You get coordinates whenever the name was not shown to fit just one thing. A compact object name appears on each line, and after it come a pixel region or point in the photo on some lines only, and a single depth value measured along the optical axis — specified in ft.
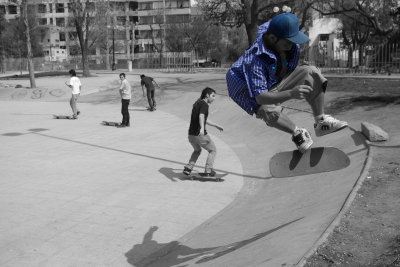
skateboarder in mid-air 14.26
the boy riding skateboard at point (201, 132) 31.71
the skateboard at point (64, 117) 66.74
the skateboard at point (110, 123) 59.73
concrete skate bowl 16.92
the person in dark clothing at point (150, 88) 71.46
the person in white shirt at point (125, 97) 57.88
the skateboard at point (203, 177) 32.81
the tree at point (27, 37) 101.76
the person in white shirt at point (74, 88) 64.80
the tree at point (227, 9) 96.69
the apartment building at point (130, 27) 297.20
